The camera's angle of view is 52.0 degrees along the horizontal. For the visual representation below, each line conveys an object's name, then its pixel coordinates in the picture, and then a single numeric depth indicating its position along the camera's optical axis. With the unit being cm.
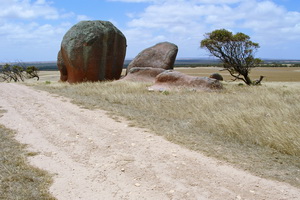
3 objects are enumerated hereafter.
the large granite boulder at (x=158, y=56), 2105
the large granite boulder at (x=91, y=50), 1970
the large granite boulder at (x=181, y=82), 1474
